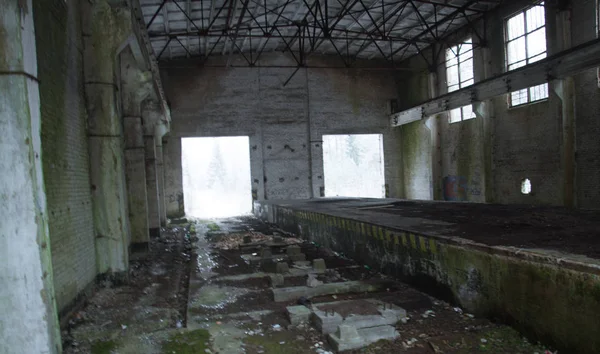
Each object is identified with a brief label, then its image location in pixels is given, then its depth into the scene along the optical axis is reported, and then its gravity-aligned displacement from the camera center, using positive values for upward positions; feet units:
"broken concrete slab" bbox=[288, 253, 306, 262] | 21.99 -4.87
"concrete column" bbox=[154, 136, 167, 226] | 44.88 -0.15
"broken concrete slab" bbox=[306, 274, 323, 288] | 16.03 -4.65
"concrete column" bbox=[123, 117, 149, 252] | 27.45 -0.56
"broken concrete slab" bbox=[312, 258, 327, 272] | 19.33 -4.75
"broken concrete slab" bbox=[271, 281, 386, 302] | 15.40 -4.90
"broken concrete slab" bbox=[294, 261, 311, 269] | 20.33 -4.93
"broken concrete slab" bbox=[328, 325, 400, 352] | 10.61 -4.71
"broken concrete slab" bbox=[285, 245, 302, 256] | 22.86 -4.63
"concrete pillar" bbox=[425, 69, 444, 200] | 53.78 +0.82
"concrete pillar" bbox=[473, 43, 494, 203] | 44.01 +3.63
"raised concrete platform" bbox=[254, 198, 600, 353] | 9.21 -3.11
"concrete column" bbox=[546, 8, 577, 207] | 34.06 +3.38
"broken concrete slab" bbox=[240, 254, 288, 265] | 22.52 -5.04
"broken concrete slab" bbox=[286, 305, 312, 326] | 12.76 -4.74
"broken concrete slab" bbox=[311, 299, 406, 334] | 11.75 -4.67
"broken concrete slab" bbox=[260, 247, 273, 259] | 23.24 -4.86
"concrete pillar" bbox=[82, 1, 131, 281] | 18.62 +3.13
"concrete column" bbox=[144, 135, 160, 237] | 36.24 -0.64
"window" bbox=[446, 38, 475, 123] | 48.75 +12.08
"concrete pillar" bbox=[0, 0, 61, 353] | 9.29 -0.49
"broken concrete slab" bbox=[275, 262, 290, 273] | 19.03 -4.68
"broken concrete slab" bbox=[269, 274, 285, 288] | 17.01 -4.74
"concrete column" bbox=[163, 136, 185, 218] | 55.06 +0.04
